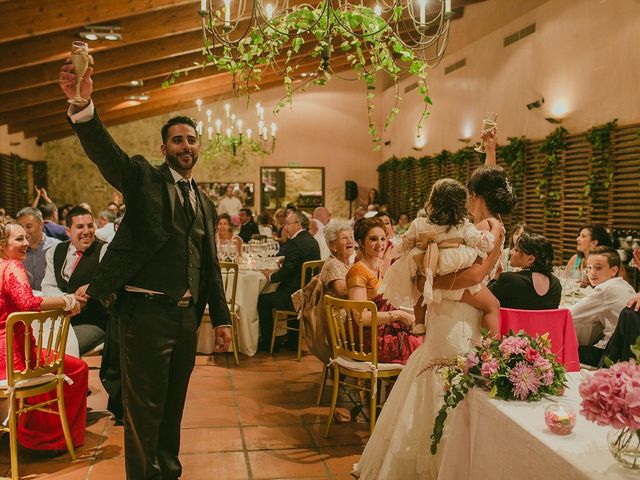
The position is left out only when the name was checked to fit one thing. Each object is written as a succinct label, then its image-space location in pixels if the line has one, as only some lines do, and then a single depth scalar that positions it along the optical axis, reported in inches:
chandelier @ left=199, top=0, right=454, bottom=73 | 113.1
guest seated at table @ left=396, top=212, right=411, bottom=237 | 446.9
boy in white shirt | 160.7
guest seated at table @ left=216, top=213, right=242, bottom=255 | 324.8
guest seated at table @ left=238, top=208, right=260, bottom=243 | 402.9
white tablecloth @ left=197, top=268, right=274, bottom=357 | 238.1
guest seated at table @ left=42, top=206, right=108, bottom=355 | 167.2
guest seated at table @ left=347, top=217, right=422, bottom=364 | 152.0
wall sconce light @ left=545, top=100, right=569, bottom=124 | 320.8
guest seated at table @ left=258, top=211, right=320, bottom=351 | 240.2
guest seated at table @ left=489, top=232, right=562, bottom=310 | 143.8
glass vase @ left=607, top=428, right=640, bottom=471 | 58.4
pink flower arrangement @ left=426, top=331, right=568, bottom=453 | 79.7
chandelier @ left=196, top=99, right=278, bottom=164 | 341.0
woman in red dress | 132.2
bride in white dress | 113.3
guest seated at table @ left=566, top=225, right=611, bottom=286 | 226.1
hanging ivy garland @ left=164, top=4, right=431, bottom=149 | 116.0
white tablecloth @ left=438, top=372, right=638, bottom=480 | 62.3
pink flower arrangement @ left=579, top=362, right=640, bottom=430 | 56.3
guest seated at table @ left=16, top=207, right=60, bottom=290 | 215.2
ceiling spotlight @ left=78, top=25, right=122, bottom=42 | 291.0
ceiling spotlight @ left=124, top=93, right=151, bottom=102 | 474.3
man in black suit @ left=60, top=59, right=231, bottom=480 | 99.3
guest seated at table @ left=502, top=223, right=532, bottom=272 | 228.1
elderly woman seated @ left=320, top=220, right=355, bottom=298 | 169.3
